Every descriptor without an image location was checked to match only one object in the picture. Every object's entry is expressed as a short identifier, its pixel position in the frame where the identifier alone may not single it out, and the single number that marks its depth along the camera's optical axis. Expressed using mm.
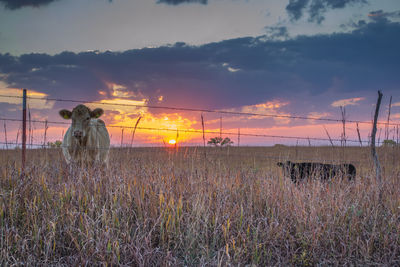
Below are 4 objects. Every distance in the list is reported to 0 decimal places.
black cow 9289
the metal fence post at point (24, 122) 6345
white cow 7825
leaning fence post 6262
